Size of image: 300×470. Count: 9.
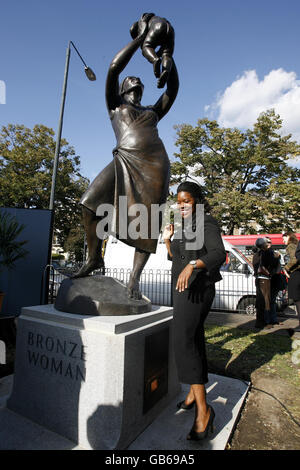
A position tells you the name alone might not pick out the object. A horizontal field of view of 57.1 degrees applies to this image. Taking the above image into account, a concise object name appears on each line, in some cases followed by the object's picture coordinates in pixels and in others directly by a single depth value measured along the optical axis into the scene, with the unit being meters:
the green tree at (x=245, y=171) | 18.78
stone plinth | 2.14
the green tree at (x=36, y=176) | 22.22
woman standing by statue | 2.19
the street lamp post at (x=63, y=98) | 9.08
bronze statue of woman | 2.93
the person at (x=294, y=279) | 5.51
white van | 8.82
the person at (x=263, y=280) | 6.77
